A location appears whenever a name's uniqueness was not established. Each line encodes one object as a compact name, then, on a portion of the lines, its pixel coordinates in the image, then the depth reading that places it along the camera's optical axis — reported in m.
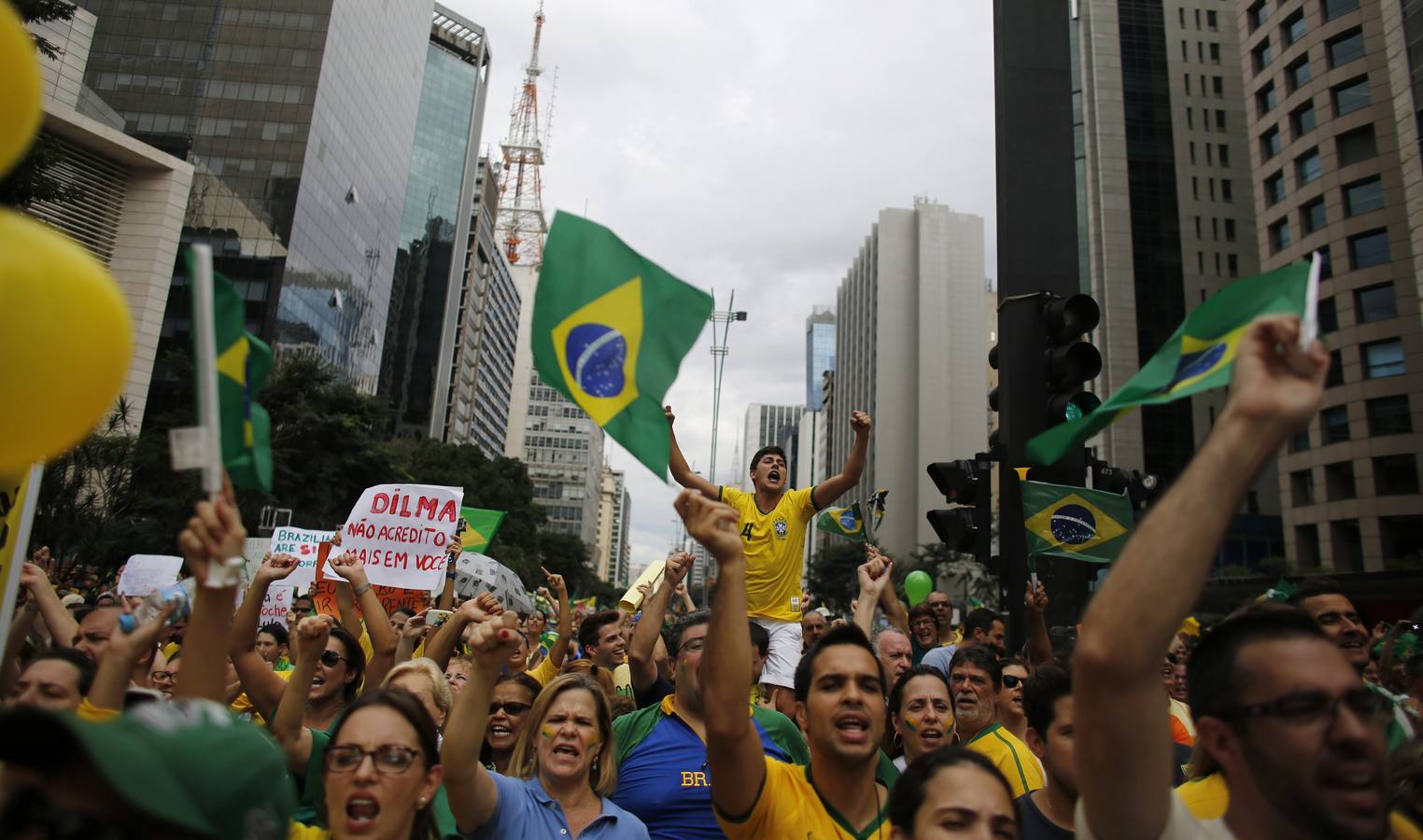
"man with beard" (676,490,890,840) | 2.57
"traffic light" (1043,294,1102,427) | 6.06
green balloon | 11.34
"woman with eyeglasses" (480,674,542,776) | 4.56
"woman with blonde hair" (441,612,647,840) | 2.99
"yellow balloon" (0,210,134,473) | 1.55
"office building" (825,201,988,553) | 96.75
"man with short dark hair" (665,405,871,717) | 5.89
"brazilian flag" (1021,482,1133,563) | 5.72
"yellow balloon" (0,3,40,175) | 1.57
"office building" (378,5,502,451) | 81.12
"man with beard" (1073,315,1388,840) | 1.68
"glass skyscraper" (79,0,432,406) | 52.66
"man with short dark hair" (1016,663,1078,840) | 3.08
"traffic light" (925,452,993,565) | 6.62
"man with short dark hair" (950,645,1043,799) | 4.22
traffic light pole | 6.27
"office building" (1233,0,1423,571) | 36.38
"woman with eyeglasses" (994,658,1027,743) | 4.82
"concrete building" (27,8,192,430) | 36.66
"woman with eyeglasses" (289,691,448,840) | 2.49
